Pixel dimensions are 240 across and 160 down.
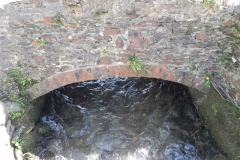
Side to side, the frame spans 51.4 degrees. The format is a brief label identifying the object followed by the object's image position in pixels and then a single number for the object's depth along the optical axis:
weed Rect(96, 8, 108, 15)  2.93
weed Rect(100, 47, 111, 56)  3.29
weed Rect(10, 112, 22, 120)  3.45
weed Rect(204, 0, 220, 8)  2.92
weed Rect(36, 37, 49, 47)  3.14
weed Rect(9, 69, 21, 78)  3.38
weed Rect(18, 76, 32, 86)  3.42
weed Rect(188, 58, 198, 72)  3.44
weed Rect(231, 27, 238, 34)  3.10
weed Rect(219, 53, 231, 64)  3.41
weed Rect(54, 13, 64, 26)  2.97
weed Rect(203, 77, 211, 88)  3.61
